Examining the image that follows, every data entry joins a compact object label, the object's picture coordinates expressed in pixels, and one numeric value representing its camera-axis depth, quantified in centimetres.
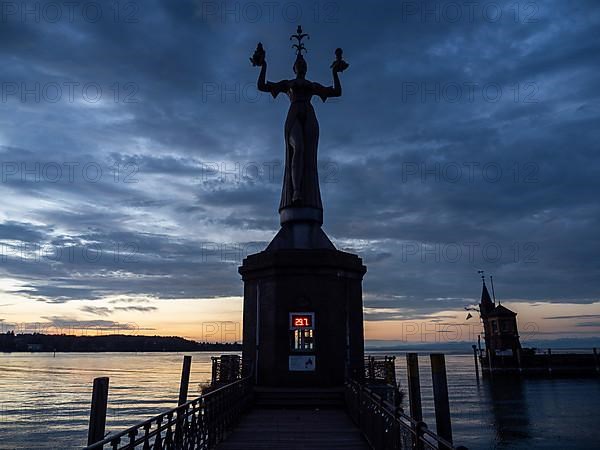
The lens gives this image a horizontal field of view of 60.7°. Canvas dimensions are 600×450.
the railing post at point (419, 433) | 633
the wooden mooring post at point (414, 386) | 1034
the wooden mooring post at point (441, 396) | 810
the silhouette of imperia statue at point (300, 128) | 2100
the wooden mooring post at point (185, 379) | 1307
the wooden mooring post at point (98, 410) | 737
